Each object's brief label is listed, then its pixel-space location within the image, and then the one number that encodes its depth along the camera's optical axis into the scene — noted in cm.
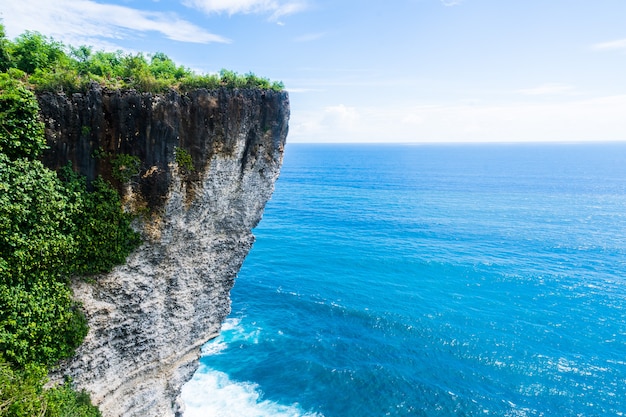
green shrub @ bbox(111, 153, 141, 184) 1733
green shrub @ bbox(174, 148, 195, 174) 1856
